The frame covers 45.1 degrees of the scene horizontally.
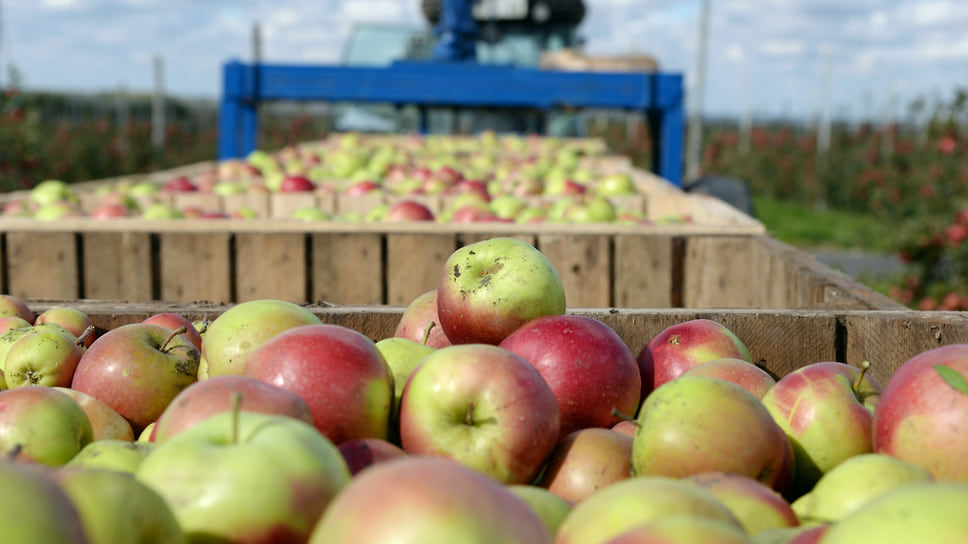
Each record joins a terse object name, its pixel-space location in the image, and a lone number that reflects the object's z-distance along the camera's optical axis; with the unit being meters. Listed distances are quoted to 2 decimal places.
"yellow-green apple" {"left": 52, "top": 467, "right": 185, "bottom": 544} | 0.38
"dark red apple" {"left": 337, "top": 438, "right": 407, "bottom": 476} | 0.49
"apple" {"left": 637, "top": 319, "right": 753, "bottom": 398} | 0.68
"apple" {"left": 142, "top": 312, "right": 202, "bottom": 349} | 0.73
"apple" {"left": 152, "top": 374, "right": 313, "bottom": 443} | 0.48
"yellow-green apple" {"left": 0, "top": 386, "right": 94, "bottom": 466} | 0.53
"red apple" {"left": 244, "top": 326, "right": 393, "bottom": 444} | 0.53
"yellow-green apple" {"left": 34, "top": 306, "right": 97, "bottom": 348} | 0.76
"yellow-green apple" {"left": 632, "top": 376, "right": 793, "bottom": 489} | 0.51
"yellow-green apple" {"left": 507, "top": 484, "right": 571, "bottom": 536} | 0.45
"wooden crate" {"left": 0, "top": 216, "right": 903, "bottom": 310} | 1.23
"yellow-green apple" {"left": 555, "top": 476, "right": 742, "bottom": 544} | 0.41
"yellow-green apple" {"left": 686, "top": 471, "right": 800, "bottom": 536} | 0.46
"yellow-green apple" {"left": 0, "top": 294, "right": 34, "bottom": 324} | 0.77
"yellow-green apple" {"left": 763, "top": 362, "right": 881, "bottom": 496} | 0.57
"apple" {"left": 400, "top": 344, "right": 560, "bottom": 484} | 0.53
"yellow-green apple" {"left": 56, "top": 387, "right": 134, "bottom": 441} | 0.59
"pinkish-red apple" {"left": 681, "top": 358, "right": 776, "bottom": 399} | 0.62
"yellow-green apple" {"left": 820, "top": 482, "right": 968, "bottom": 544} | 0.35
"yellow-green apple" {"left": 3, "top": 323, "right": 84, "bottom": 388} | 0.65
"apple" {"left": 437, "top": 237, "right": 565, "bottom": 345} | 0.67
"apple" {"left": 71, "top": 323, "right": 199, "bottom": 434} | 0.62
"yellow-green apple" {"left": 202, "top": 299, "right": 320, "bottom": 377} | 0.61
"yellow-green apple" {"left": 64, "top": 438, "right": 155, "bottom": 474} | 0.49
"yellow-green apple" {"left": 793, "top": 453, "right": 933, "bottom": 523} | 0.47
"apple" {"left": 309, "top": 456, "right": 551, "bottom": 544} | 0.36
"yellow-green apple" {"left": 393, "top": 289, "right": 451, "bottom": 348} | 0.72
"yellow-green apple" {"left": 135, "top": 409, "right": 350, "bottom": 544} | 0.40
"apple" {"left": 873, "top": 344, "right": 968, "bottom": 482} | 0.52
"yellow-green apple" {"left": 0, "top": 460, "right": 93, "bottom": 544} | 0.34
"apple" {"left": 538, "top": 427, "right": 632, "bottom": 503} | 0.53
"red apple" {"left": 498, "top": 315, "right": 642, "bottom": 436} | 0.61
